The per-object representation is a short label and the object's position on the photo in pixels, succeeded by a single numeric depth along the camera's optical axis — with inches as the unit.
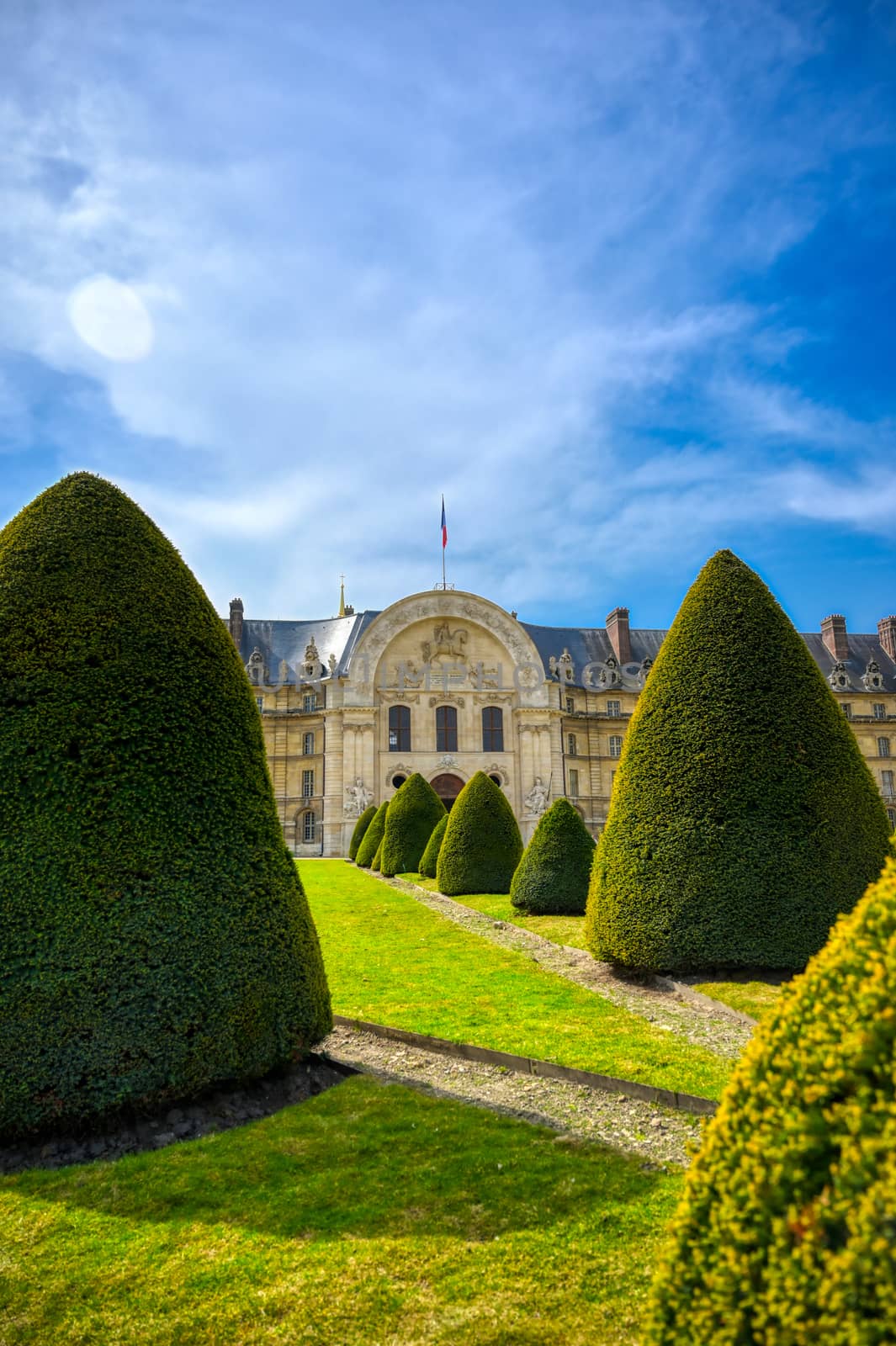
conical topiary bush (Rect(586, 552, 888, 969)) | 391.5
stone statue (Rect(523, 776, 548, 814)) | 1739.7
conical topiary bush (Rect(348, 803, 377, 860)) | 1481.3
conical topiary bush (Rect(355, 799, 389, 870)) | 1258.0
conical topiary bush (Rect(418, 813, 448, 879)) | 989.8
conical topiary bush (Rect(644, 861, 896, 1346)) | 66.9
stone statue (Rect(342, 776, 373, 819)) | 1699.1
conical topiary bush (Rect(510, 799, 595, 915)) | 640.4
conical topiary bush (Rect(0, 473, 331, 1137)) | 205.5
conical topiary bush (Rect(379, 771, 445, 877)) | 1085.1
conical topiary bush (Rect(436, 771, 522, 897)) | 827.4
